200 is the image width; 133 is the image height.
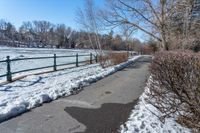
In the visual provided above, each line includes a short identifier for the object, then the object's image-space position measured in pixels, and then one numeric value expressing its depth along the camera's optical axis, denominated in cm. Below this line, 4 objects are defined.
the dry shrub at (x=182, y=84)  229
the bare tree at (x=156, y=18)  1125
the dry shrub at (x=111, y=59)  1134
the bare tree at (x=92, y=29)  1585
